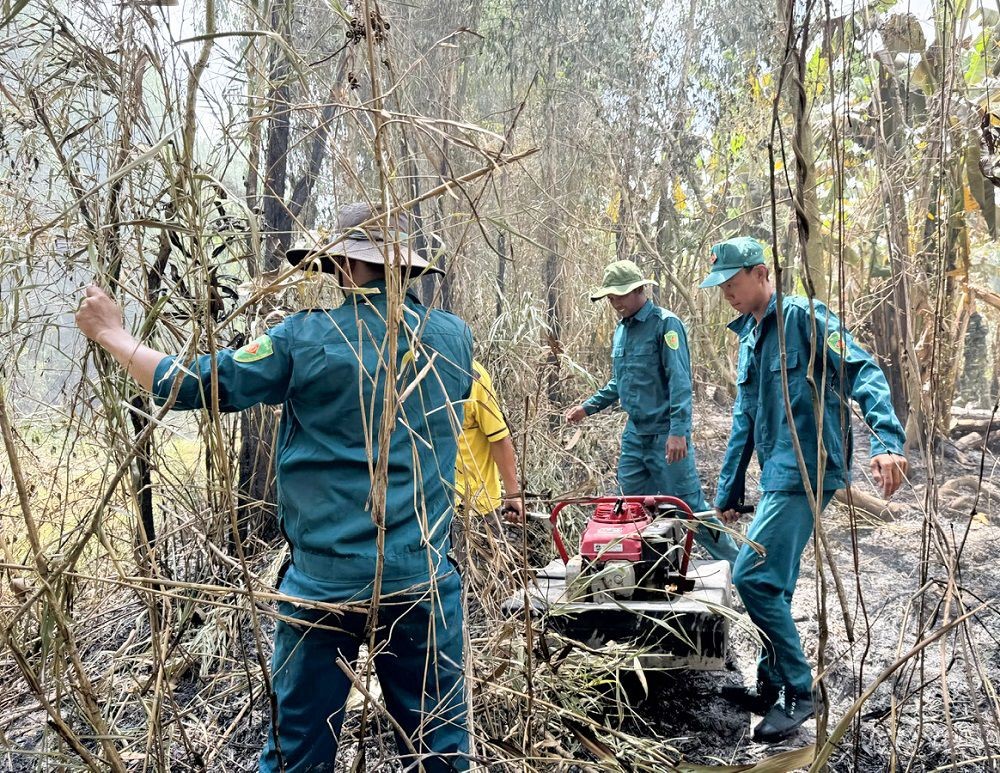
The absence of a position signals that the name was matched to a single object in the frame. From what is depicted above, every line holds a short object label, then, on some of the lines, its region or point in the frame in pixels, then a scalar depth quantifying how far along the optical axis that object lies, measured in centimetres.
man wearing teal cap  363
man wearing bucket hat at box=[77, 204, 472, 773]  243
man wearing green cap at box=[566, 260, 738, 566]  539
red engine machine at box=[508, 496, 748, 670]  355
